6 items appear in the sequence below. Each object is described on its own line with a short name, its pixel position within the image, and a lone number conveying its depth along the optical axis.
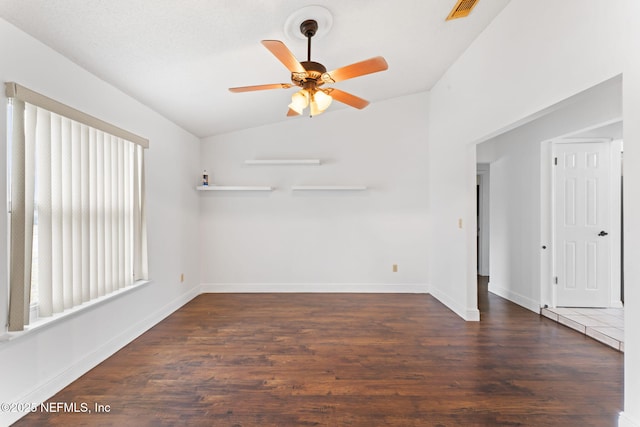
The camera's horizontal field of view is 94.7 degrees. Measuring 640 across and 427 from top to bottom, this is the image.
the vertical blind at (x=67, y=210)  1.80
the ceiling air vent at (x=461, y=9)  2.42
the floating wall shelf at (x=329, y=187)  4.43
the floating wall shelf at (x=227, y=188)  4.38
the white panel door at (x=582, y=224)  3.52
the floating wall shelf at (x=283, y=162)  4.44
